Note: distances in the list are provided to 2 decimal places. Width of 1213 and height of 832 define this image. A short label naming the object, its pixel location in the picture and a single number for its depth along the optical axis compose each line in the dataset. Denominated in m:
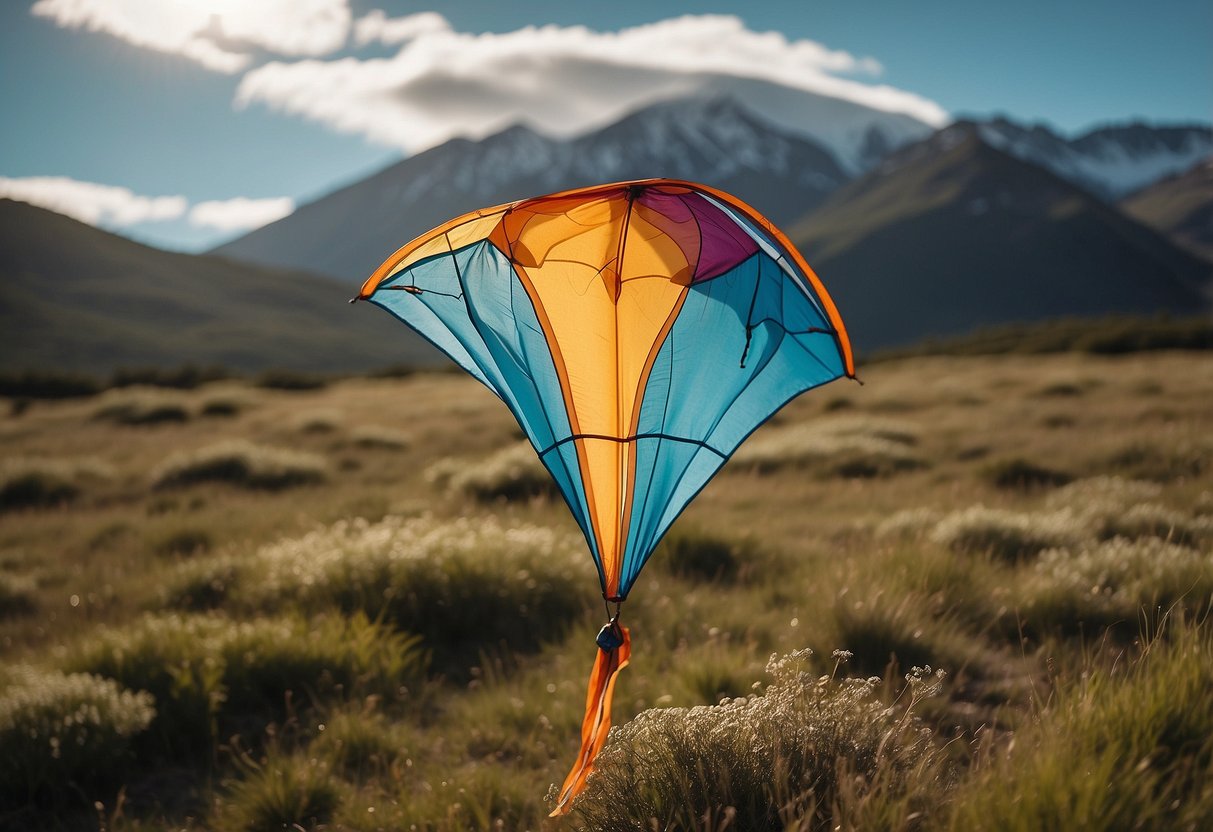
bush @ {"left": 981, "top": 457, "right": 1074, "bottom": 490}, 9.66
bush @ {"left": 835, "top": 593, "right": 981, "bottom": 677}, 4.52
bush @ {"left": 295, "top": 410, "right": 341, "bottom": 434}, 18.08
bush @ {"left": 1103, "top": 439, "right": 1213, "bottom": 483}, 9.37
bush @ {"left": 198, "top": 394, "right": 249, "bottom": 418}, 22.04
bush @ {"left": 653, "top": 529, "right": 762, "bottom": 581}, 6.61
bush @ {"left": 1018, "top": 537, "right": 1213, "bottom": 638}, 4.79
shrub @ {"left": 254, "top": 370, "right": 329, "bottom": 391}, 32.88
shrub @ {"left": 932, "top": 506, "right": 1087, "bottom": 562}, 6.36
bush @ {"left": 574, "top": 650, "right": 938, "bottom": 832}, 2.64
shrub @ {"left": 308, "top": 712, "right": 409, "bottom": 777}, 4.10
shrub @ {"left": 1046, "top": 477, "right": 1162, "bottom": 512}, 7.55
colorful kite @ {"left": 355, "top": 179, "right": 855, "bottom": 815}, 3.44
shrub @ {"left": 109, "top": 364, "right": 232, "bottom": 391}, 33.75
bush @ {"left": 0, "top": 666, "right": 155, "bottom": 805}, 4.10
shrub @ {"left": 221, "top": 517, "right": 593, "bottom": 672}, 5.82
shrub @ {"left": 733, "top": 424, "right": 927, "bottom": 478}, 11.19
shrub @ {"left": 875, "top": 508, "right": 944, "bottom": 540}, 7.18
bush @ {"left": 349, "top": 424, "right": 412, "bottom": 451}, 15.80
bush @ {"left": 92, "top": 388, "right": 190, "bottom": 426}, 20.80
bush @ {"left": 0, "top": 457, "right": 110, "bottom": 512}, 11.95
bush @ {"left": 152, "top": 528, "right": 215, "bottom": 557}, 8.56
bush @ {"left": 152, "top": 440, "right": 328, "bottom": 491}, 12.61
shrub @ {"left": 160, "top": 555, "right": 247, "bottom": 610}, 6.53
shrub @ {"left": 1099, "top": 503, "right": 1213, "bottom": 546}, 6.26
